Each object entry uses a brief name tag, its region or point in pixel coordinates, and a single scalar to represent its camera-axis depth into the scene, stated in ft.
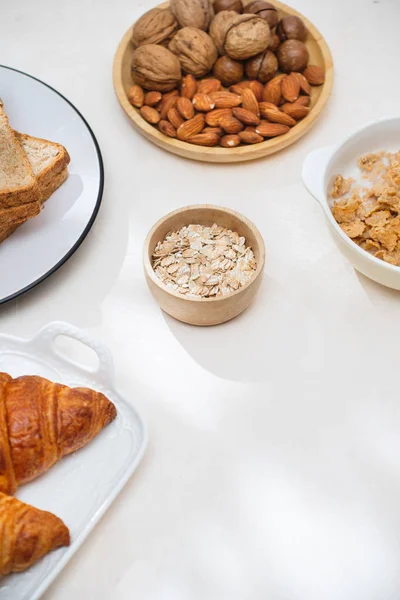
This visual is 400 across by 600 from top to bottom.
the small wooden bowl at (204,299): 2.92
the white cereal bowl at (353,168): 3.03
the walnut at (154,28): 3.98
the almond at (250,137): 3.70
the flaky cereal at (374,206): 3.21
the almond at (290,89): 3.83
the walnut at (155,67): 3.82
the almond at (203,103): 3.78
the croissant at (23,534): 2.26
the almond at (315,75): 3.95
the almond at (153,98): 3.85
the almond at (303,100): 3.84
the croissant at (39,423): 2.51
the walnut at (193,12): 4.01
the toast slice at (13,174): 3.27
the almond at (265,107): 3.77
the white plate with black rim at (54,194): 3.22
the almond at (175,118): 3.76
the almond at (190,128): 3.72
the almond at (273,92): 3.84
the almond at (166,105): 3.81
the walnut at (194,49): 3.88
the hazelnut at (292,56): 3.95
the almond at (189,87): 3.87
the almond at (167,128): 3.76
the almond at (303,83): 3.89
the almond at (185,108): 3.75
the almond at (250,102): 3.78
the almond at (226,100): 3.80
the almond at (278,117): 3.74
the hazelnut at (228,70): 3.93
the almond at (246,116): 3.72
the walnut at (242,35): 3.80
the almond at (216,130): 3.74
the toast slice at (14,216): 3.28
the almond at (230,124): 3.70
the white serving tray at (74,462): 2.40
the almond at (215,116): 3.75
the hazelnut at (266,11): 4.03
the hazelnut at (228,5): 4.10
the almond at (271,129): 3.72
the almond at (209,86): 3.89
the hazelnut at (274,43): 4.01
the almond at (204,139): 3.70
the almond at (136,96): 3.86
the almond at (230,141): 3.72
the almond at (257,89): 3.86
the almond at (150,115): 3.80
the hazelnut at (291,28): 4.05
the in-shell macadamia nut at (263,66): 3.91
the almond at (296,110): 3.75
